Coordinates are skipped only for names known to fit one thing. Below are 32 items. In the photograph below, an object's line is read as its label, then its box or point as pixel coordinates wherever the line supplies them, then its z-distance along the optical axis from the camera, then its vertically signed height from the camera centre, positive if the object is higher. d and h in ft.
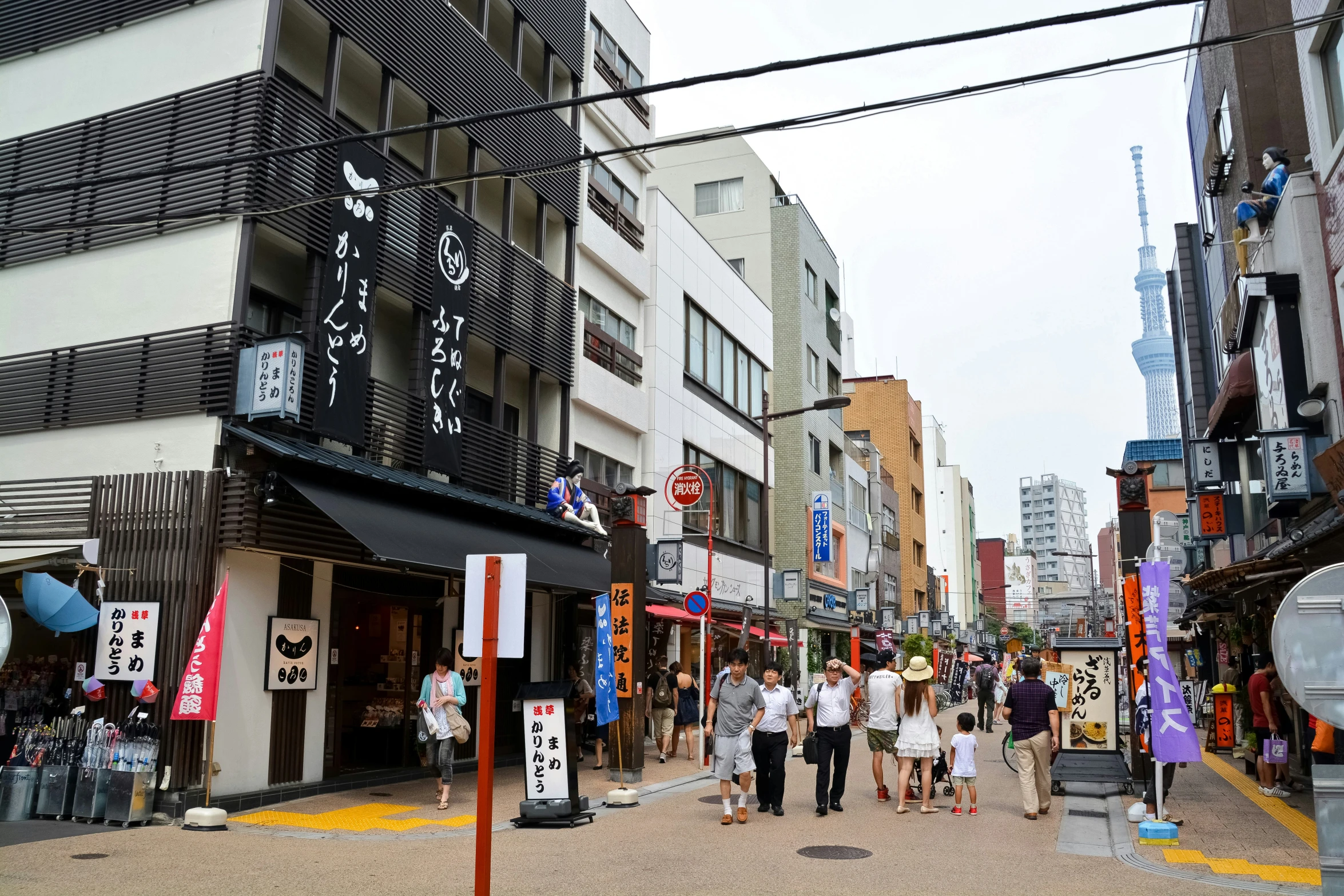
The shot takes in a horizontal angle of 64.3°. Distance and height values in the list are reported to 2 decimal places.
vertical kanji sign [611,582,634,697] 54.13 +1.16
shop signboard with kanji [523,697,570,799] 39.93 -3.21
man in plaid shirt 42.16 -2.65
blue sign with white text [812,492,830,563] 127.44 +15.65
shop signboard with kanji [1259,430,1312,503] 50.90 +9.34
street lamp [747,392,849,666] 80.18 +17.82
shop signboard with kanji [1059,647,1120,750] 50.42 -1.87
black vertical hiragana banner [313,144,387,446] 47.42 +15.99
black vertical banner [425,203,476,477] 56.65 +16.72
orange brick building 210.18 +44.99
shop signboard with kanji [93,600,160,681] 41.93 +0.83
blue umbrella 39.99 +2.17
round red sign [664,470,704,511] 77.92 +12.55
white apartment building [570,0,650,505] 79.82 +30.18
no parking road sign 62.64 +3.46
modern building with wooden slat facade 43.55 +13.50
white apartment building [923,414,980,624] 306.35 +39.96
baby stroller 47.37 -4.99
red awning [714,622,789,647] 98.17 +2.18
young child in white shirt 43.68 -3.90
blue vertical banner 51.47 -0.39
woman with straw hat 43.75 -2.42
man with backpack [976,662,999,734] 82.23 -1.38
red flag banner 39.01 -0.61
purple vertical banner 36.27 -0.88
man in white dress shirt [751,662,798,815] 42.14 -3.07
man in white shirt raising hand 43.06 -2.47
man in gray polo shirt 40.65 -2.39
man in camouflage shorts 45.83 -2.12
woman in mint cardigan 44.04 -1.44
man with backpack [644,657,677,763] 65.67 -2.75
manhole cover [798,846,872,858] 33.53 -5.89
